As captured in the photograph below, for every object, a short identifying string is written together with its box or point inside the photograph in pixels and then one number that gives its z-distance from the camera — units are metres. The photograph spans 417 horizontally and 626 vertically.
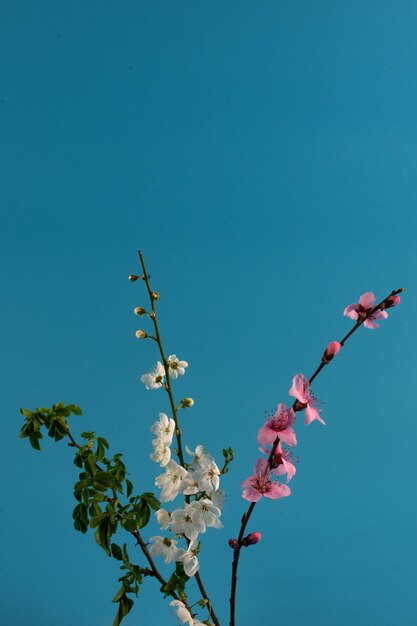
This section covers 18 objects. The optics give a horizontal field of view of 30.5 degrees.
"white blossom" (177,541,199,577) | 1.24
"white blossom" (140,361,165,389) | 1.33
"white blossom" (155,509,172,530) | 1.26
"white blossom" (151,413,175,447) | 1.27
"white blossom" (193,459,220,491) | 1.24
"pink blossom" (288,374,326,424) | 1.20
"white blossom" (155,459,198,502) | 1.25
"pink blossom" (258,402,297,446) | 1.20
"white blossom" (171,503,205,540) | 1.24
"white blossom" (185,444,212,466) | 1.26
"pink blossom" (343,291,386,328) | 1.30
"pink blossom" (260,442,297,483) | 1.22
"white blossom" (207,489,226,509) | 1.25
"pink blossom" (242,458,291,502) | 1.22
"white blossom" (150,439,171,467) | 1.26
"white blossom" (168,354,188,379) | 1.34
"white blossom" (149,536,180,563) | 1.27
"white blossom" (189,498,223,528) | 1.23
